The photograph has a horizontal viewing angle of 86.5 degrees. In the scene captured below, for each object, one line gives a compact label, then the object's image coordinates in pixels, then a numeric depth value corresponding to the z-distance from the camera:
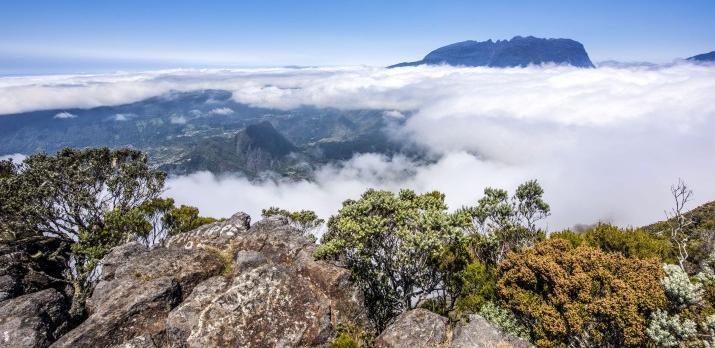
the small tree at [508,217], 33.09
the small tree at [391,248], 24.47
